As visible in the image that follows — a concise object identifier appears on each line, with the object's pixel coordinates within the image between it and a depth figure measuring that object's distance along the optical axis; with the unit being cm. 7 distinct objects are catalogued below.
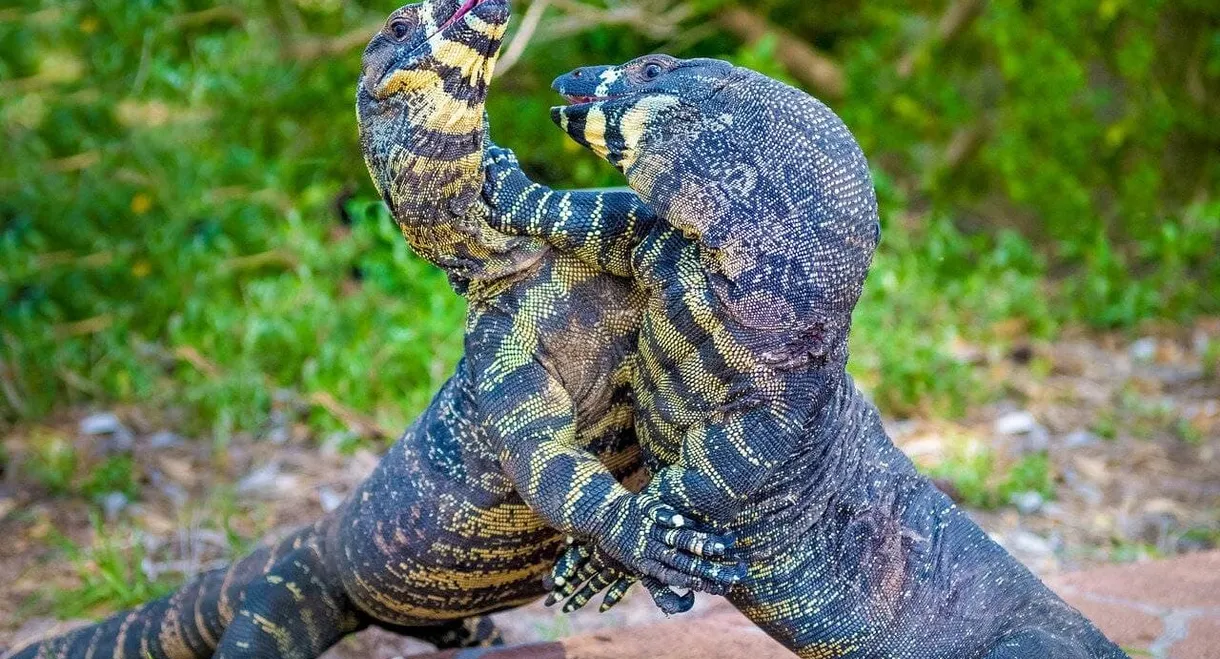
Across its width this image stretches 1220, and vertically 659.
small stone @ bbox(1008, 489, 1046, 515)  682
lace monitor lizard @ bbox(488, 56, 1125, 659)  337
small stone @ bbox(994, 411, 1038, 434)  780
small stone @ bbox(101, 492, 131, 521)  690
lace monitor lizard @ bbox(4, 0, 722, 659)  361
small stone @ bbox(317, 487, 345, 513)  690
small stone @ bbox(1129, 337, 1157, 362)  902
